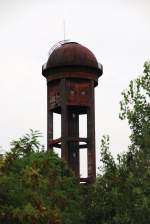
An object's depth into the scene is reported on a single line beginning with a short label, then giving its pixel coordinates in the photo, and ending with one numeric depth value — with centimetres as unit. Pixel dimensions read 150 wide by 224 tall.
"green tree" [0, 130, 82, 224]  2961
